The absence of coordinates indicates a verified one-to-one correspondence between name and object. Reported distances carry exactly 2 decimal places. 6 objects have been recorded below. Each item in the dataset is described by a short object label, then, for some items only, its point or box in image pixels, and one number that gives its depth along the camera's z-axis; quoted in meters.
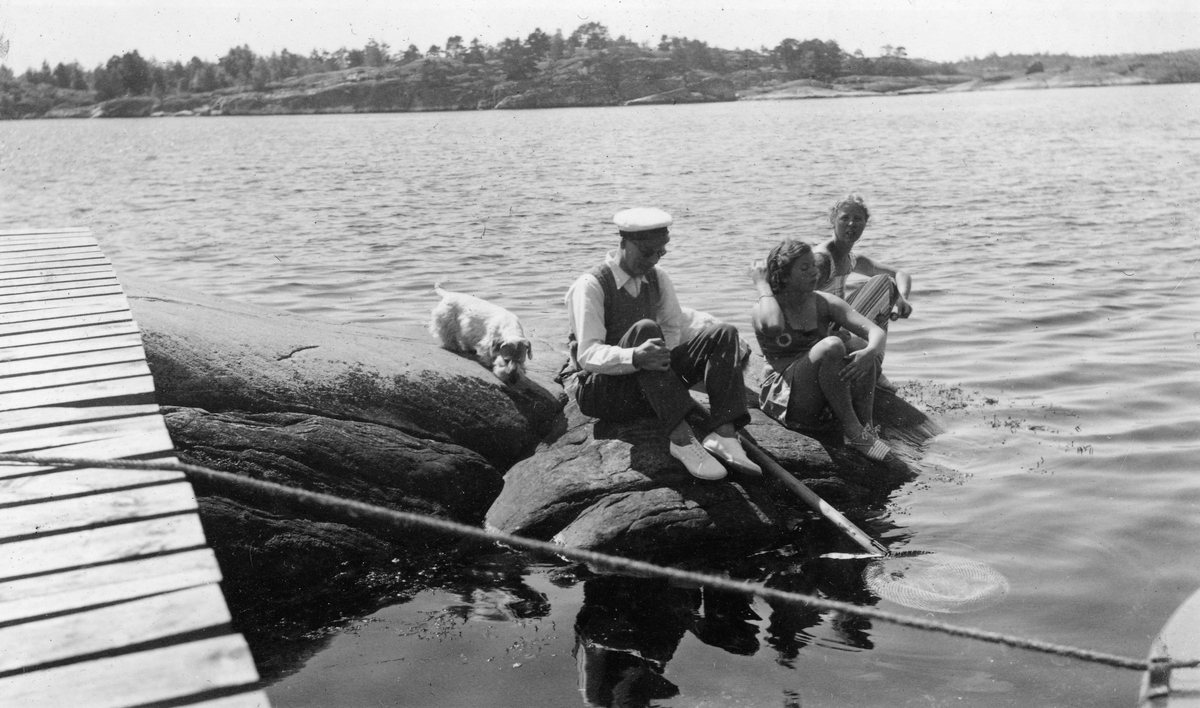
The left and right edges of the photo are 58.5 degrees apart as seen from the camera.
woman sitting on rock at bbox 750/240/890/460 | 6.71
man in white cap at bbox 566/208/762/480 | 6.06
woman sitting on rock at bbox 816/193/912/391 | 7.50
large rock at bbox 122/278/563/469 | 6.06
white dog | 7.02
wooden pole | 6.03
